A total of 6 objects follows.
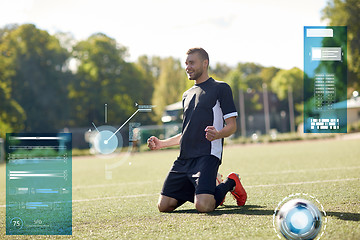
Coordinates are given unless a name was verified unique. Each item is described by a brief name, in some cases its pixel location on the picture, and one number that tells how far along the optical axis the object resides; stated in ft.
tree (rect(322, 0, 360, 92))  76.54
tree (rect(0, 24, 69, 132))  132.36
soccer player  16.29
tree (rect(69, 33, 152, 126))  111.24
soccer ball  10.46
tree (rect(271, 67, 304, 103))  128.06
